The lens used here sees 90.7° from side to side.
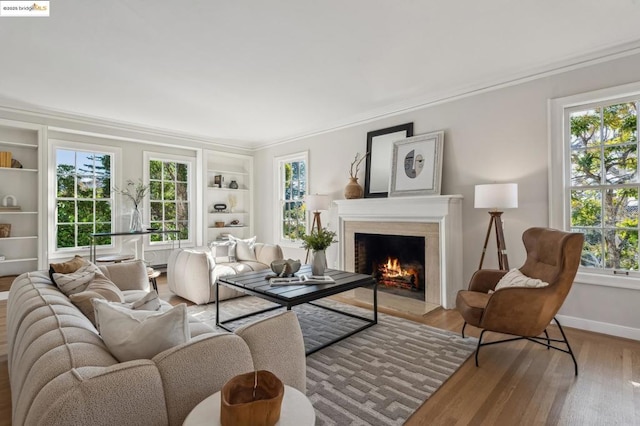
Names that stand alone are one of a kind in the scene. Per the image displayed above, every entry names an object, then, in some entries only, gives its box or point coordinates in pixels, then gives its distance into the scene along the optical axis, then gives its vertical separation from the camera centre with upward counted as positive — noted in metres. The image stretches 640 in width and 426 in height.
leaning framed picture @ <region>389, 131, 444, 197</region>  3.95 +0.64
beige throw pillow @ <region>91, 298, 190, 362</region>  1.17 -0.44
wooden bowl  0.87 -0.55
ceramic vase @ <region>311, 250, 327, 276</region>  3.18 -0.48
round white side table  0.92 -0.61
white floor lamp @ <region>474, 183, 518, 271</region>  3.09 +0.12
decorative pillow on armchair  2.40 -0.53
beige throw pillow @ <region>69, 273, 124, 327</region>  1.86 -0.50
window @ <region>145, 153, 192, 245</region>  5.59 +0.41
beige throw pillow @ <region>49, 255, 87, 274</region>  2.42 -0.38
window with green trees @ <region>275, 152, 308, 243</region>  5.85 +0.39
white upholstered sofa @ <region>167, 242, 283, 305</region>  3.88 -0.69
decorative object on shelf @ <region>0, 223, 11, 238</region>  4.16 -0.16
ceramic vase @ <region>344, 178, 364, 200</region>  4.66 +0.37
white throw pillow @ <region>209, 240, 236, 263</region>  4.75 -0.54
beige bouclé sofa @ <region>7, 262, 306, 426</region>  0.86 -0.50
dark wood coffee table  2.58 -0.64
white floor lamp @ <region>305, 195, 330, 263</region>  4.94 +0.21
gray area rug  1.85 -1.12
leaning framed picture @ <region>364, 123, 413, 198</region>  4.40 +0.84
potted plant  3.16 -0.32
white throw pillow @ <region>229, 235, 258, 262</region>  4.68 -0.52
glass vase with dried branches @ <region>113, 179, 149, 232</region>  5.15 +0.36
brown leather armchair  2.27 -0.64
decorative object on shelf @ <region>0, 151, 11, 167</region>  4.16 +0.79
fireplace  3.70 -0.23
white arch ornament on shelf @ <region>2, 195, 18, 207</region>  4.23 +0.23
